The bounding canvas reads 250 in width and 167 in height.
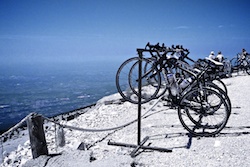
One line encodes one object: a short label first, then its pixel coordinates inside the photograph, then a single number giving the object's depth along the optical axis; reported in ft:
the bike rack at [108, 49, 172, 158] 12.80
